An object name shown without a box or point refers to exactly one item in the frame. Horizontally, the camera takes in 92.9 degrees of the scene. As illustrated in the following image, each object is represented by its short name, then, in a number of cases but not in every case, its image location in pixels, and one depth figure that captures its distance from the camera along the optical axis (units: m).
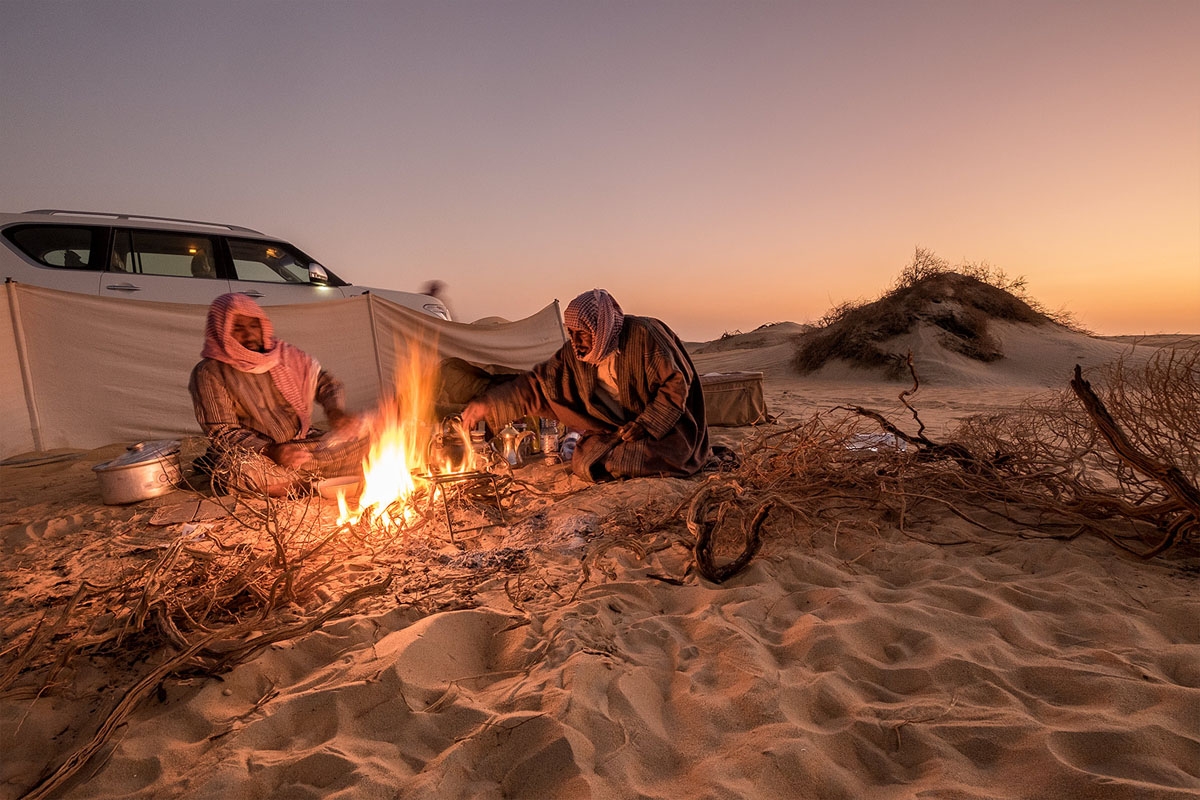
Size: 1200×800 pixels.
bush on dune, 12.60
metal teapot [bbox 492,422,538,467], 4.68
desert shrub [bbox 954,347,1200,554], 2.21
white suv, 5.65
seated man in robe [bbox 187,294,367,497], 3.73
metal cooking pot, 3.77
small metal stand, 3.02
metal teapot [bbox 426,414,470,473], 3.77
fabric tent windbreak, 5.04
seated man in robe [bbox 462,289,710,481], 3.91
